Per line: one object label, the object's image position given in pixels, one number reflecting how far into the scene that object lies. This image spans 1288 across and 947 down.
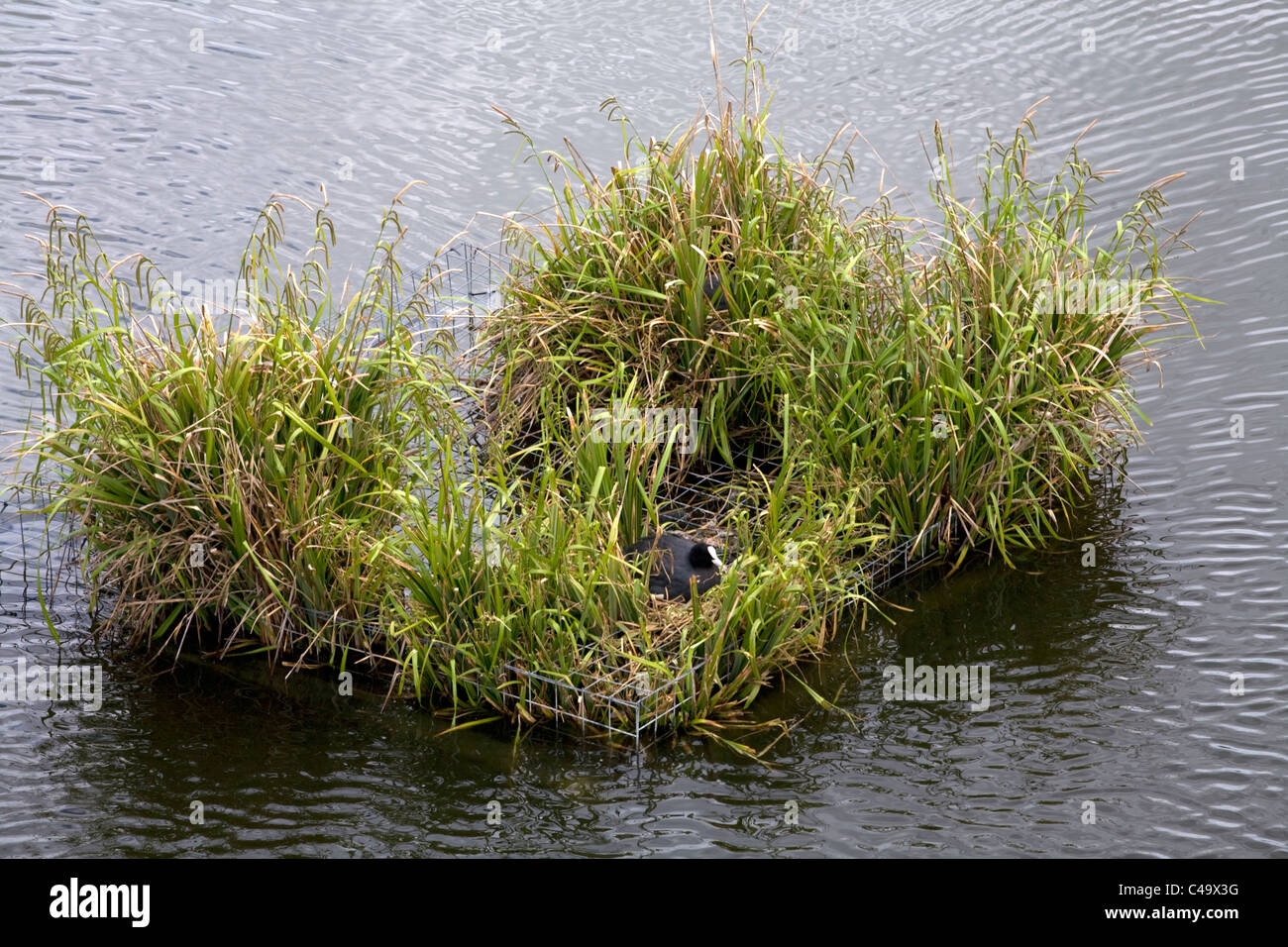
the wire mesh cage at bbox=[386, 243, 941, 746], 9.71
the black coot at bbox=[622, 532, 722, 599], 10.60
